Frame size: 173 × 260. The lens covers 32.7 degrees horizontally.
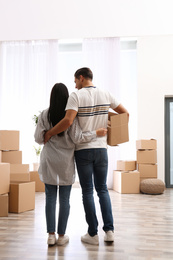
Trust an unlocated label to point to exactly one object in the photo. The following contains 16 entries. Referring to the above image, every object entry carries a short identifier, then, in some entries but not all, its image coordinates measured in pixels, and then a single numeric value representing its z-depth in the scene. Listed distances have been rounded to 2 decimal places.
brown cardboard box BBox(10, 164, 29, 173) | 3.98
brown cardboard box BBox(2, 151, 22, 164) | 4.05
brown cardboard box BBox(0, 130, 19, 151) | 3.89
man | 1.87
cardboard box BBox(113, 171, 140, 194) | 4.52
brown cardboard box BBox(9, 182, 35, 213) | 2.95
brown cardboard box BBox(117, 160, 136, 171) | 4.79
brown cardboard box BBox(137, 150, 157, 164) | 4.74
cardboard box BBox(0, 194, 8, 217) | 2.79
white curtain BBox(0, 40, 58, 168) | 5.63
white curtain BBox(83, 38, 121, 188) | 5.45
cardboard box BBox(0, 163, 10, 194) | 2.86
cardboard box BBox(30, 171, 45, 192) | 4.64
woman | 1.88
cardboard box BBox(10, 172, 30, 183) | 3.75
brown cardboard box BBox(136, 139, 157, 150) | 4.69
